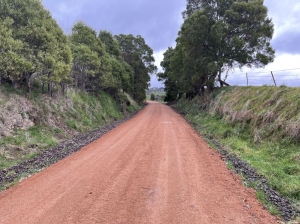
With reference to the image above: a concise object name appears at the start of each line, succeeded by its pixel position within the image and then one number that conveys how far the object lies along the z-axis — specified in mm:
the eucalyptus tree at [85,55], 18062
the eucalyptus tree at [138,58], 38656
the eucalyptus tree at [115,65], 24844
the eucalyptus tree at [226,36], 19734
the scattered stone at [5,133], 8692
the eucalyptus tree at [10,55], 9852
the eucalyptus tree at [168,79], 47638
